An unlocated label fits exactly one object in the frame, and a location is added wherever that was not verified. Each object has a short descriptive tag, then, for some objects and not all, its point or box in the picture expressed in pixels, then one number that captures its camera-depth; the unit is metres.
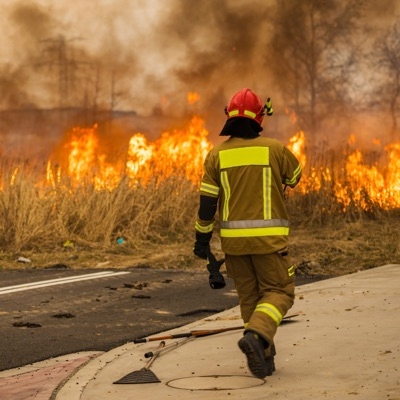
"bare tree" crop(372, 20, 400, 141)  31.69
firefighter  7.25
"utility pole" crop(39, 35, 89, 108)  32.28
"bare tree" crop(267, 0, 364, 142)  31.81
